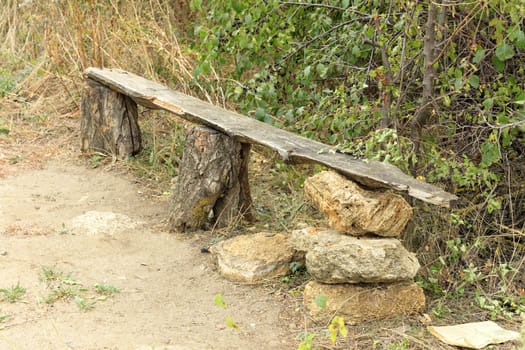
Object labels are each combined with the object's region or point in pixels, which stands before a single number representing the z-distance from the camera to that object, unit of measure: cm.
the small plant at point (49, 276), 417
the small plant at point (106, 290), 410
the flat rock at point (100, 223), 498
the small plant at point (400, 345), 343
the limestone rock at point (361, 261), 363
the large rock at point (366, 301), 373
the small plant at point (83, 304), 387
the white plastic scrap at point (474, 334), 346
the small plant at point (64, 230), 491
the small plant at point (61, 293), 393
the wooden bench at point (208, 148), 389
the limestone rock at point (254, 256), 426
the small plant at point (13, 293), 390
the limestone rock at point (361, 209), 376
